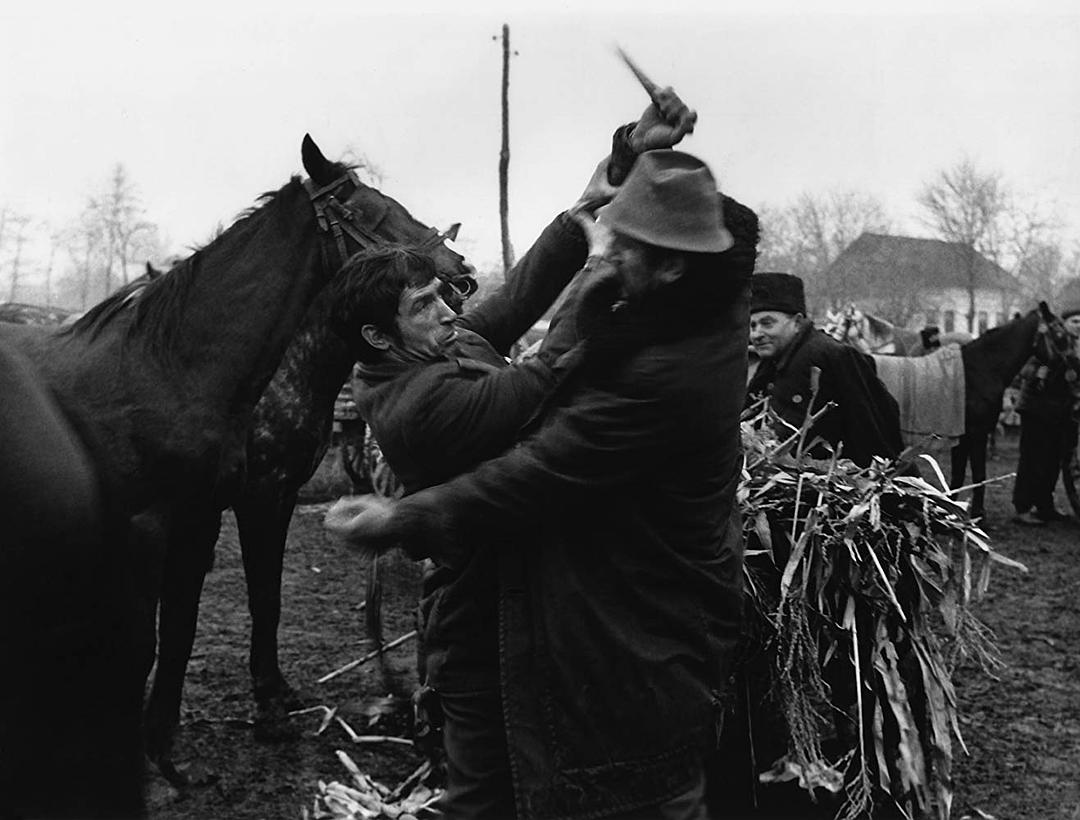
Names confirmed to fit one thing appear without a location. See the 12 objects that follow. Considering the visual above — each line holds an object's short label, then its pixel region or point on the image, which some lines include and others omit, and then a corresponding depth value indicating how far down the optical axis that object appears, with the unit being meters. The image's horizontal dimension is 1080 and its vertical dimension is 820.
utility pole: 18.58
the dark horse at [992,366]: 10.41
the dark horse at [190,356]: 3.38
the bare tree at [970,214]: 33.28
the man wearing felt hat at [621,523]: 2.06
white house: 38.22
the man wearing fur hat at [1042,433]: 11.05
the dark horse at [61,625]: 3.03
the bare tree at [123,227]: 38.38
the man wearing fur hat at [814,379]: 4.99
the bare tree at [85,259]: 40.94
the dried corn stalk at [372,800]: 3.60
